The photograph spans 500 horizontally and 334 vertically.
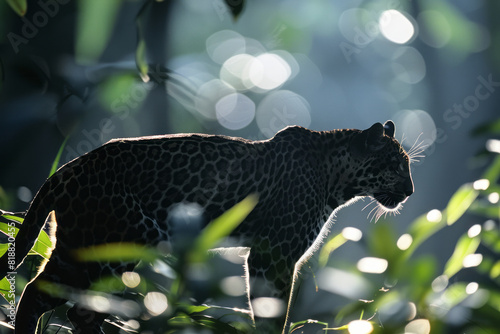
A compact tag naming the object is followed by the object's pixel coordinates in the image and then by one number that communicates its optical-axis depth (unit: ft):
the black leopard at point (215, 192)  58.80
